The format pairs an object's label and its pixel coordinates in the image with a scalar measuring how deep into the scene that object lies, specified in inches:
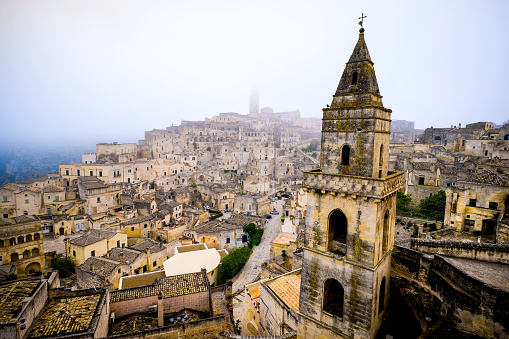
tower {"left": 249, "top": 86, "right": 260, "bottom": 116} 6525.1
